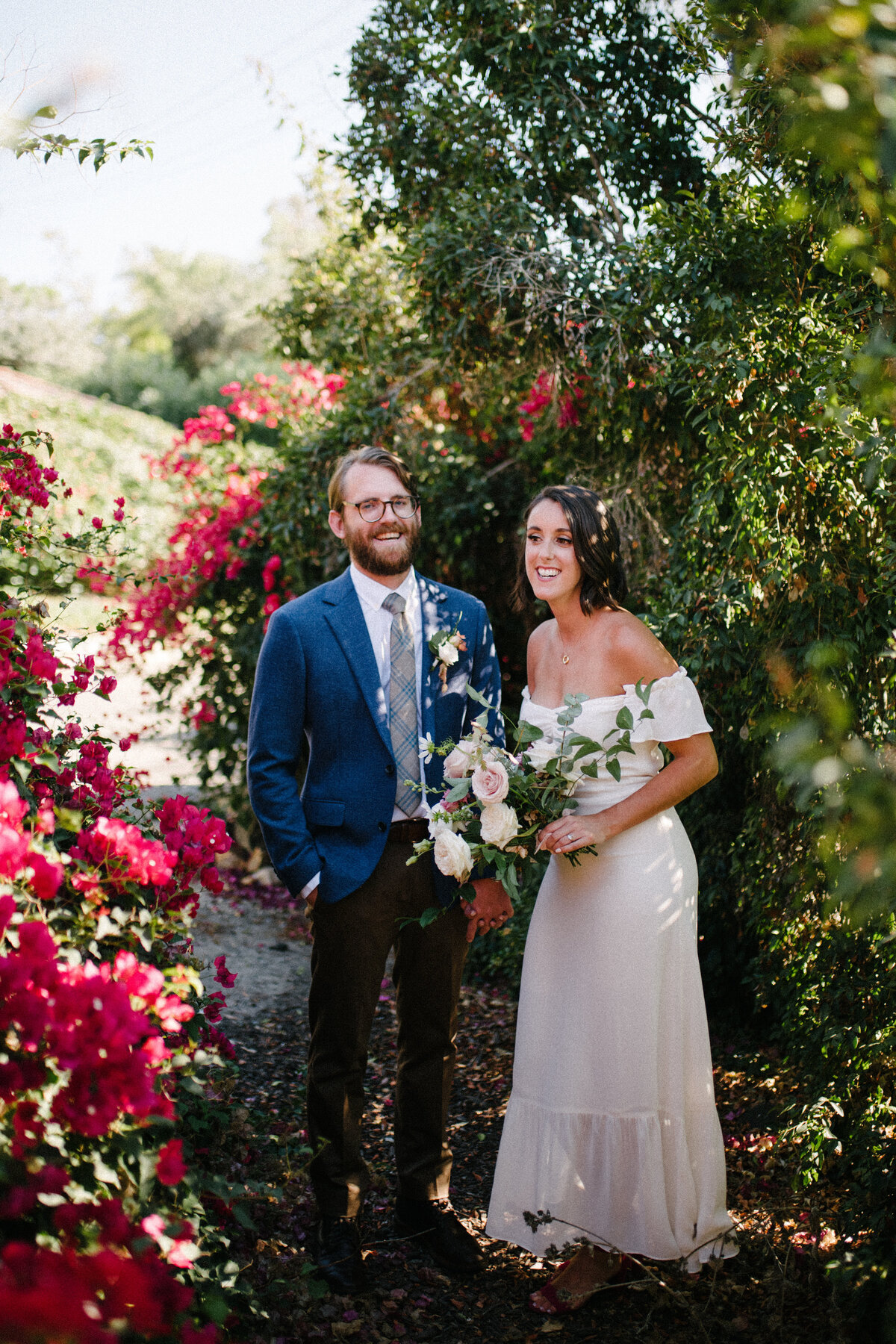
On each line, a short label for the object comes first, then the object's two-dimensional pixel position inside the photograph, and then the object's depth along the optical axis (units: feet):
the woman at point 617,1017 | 8.35
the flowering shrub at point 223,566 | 19.84
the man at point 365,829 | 8.89
